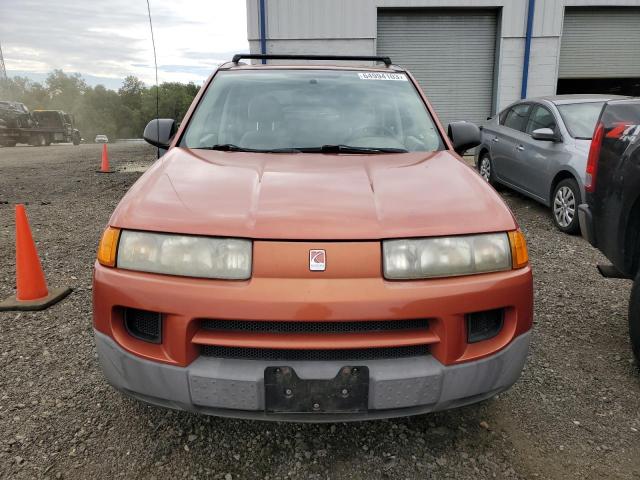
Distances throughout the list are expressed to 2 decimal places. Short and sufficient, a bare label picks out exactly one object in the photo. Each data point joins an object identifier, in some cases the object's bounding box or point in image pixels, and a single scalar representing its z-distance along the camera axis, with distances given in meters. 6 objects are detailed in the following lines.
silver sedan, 5.72
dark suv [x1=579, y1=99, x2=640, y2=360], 2.74
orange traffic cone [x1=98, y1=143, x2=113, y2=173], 11.80
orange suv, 1.71
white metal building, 11.99
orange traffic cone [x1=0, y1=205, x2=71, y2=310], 3.59
